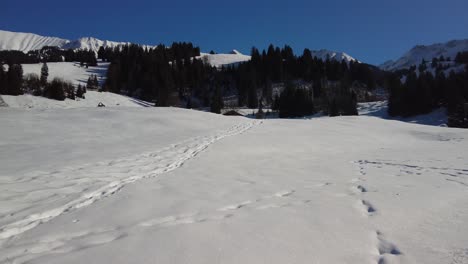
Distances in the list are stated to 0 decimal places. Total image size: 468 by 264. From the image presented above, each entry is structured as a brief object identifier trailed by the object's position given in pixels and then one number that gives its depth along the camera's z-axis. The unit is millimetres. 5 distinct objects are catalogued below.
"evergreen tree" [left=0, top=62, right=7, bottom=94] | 56600
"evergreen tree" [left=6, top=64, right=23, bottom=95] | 57062
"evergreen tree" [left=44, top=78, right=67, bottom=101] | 59381
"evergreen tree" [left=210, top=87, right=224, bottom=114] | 78938
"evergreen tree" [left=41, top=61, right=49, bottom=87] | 63409
